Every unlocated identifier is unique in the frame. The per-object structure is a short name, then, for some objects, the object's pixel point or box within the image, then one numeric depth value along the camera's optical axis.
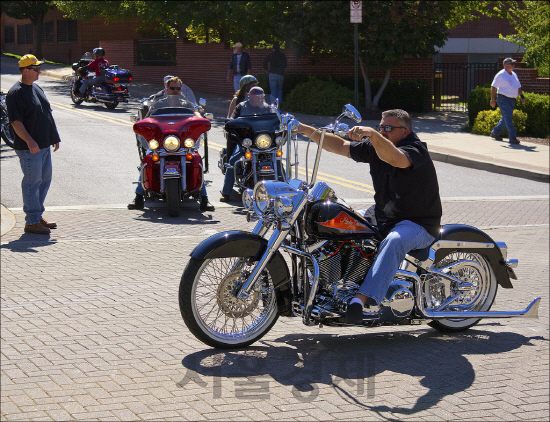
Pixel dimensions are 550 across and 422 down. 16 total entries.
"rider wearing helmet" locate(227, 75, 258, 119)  11.56
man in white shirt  17.12
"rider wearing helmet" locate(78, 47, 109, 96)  18.27
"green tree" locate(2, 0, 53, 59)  42.25
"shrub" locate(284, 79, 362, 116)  21.98
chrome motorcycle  5.04
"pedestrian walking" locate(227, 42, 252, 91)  20.88
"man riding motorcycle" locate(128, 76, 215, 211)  10.29
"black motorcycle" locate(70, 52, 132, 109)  18.45
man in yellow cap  8.55
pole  19.25
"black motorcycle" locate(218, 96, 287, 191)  10.02
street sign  18.11
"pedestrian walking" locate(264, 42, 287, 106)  22.59
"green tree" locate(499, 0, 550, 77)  21.11
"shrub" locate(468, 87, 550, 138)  18.73
